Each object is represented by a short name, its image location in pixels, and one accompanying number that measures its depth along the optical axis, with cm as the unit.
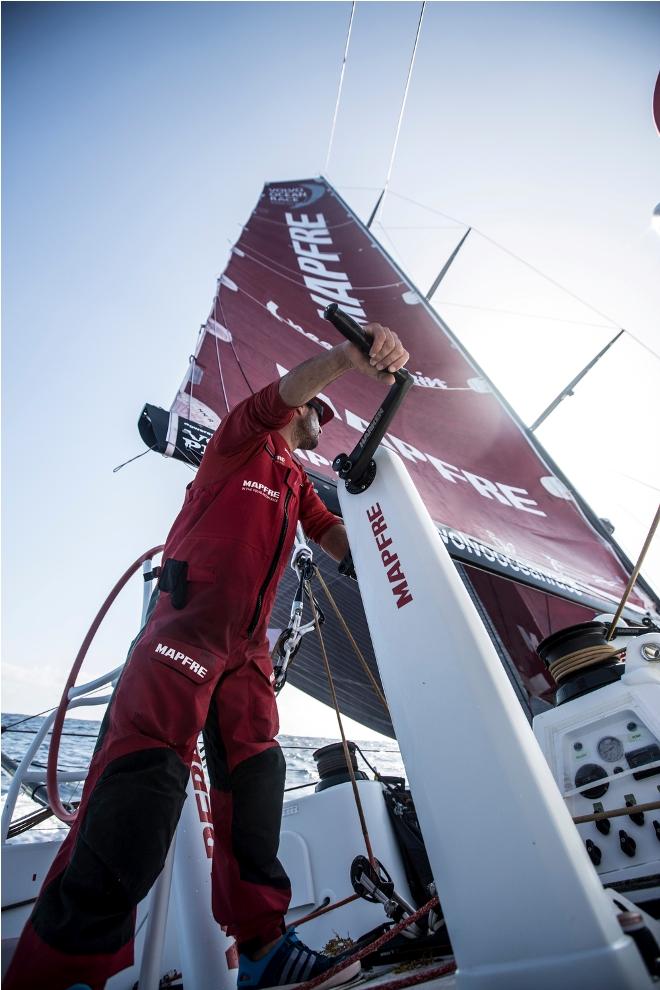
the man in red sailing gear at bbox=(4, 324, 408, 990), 78
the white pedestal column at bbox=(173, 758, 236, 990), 115
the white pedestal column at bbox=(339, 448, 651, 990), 47
